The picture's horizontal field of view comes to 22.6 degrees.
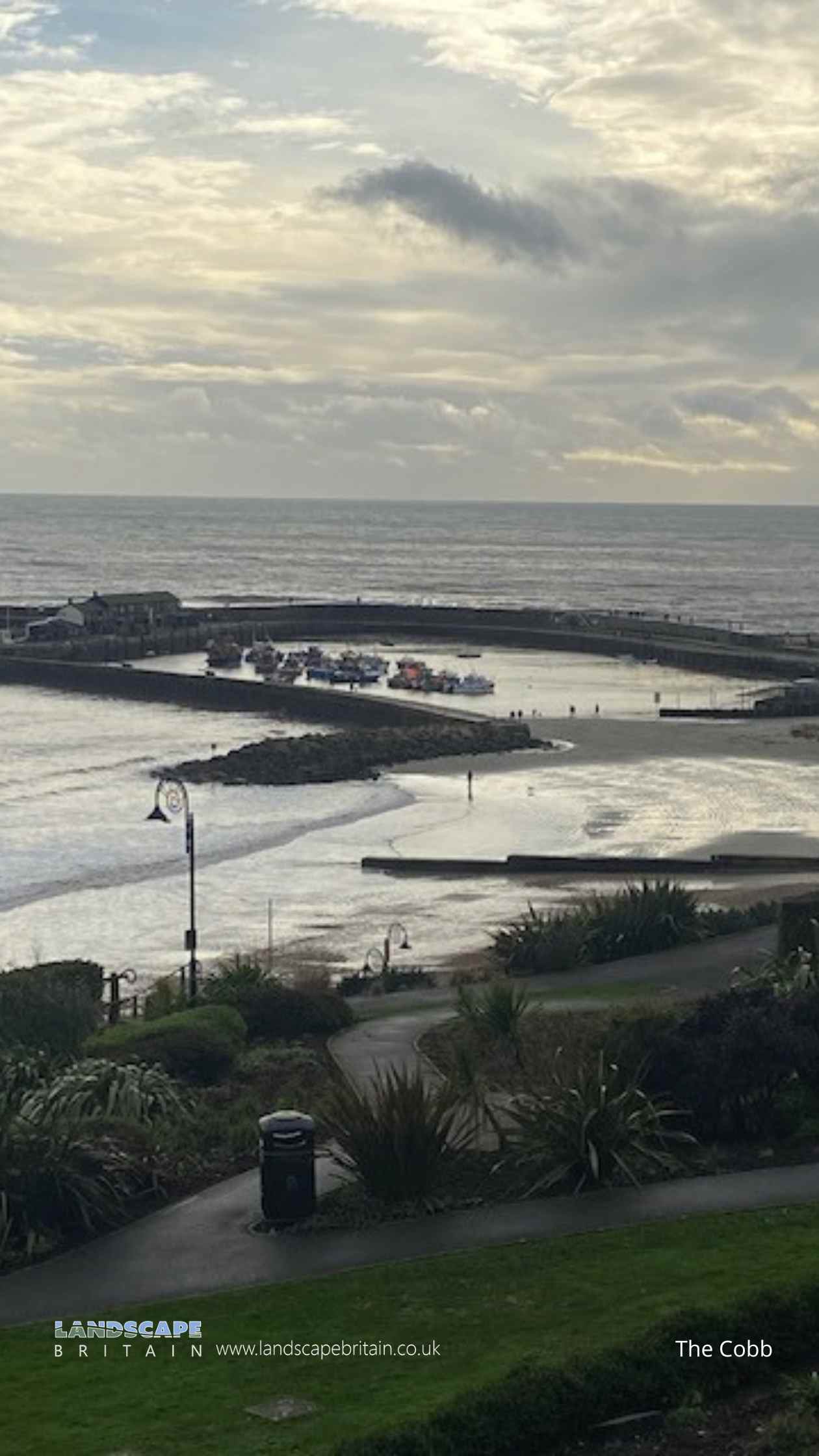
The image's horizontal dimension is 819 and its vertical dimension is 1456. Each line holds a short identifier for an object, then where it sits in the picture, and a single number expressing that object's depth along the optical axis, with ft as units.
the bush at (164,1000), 86.48
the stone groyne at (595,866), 151.27
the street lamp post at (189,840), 95.22
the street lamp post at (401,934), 115.05
